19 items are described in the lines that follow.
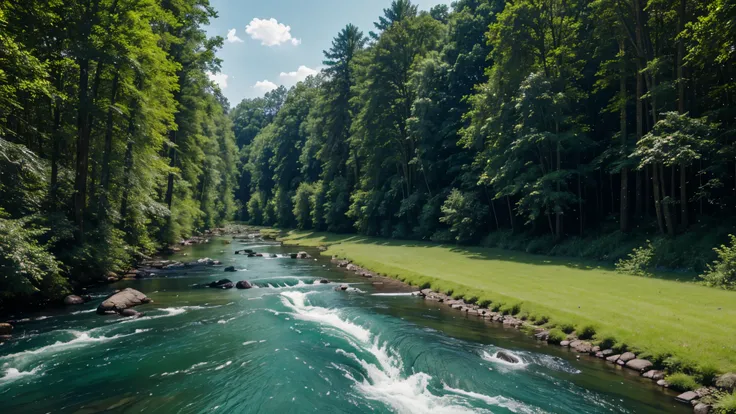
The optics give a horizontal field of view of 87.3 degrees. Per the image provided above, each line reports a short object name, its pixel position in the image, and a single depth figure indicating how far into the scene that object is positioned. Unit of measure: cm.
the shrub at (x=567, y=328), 1270
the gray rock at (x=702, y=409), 802
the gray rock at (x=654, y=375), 954
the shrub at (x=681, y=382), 882
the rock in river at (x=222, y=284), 2196
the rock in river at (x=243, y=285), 2205
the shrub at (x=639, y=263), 2011
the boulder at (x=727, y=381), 823
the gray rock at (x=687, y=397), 850
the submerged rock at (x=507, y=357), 1102
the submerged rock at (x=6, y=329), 1295
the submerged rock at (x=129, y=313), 1551
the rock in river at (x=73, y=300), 1695
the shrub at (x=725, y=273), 1548
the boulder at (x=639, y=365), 998
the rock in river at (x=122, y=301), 1590
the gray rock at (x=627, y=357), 1055
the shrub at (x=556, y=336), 1245
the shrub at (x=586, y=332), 1217
